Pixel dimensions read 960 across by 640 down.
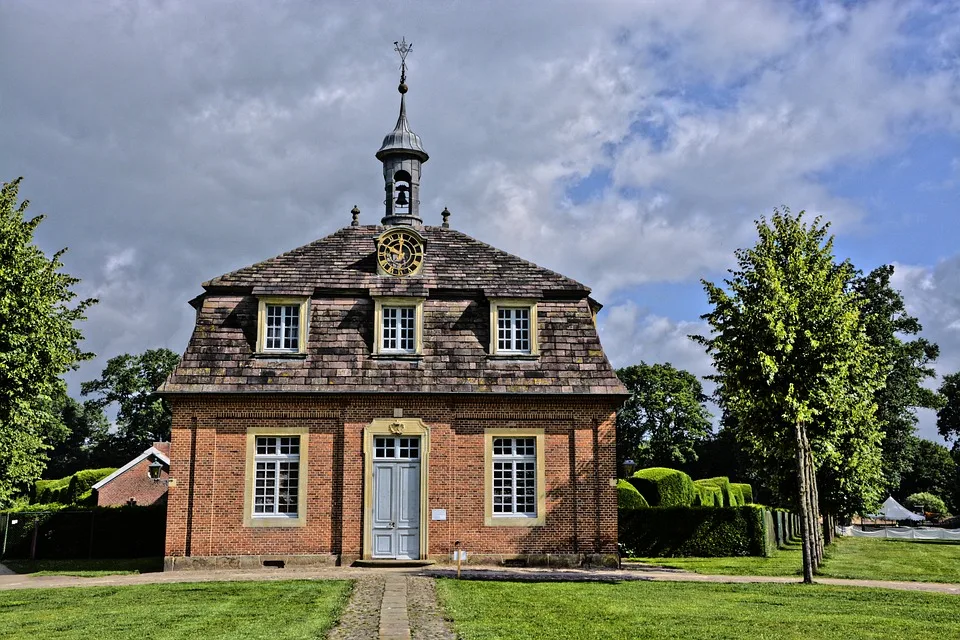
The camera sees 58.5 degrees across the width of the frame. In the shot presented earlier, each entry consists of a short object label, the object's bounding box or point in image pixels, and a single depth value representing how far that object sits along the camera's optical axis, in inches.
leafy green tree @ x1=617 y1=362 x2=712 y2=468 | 2790.4
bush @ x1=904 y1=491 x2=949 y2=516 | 2635.3
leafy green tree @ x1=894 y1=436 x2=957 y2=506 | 2933.1
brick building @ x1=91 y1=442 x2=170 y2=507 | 1750.7
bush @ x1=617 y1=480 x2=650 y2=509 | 1168.8
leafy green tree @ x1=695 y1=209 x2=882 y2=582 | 784.9
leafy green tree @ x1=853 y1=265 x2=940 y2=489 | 1678.2
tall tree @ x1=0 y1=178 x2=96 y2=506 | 711.7
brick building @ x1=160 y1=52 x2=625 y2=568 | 832.3
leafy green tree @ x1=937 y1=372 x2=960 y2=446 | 3137.3
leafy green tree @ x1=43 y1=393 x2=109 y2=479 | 3024.1
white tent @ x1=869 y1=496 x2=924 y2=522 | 2337.6
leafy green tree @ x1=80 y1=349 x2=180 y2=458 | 2800.2
